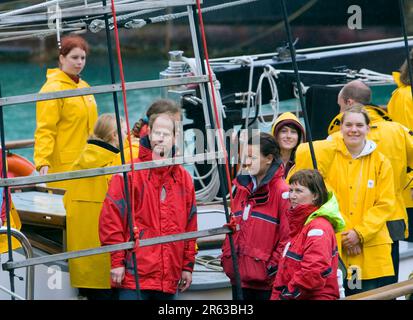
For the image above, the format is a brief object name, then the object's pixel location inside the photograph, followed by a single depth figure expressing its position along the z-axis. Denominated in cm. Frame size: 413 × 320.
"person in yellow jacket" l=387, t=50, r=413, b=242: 1304
